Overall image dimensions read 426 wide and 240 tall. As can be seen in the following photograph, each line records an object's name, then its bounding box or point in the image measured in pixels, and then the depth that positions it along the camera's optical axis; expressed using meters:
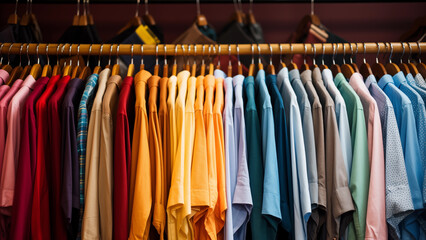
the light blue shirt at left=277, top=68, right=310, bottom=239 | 1.53
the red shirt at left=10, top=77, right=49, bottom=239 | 1.51
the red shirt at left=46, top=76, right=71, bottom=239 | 1.54
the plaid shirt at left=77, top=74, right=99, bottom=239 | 1.59
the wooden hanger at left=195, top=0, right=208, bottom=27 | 2.43
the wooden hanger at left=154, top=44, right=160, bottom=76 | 1.87
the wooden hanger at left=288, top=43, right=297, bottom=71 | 1.89
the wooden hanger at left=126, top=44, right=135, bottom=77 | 1.84
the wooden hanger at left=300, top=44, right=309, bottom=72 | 1.89
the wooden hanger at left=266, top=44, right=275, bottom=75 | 1.87
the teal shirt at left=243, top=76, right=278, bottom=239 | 1.56
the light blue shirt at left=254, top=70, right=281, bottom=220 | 1.52
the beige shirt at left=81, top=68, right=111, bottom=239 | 1.51
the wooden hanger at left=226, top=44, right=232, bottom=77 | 1.88
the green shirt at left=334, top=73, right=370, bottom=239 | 1.54
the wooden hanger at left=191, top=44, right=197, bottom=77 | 1.87
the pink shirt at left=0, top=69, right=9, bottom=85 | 1.81
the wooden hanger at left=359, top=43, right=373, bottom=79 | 1.84
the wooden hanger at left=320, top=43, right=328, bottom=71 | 1.89
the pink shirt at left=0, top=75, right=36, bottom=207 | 1.57
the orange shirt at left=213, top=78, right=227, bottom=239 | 1.55
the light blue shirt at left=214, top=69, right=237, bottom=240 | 1.54
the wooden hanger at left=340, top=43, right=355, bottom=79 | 1.84
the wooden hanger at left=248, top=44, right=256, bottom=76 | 1.89
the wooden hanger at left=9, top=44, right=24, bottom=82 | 1.84
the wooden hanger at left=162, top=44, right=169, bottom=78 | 1.86
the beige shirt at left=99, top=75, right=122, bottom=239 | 1.54
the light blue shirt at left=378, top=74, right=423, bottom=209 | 1.55
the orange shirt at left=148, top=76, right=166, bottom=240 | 1.53
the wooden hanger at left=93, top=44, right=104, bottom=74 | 1.85
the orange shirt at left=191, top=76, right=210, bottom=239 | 1.53
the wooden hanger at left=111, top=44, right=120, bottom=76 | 1.85
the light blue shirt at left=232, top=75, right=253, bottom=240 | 1.55
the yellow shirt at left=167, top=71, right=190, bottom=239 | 1.51
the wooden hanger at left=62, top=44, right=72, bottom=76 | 1.85
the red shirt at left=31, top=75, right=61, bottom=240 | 1.52
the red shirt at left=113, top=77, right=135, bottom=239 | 1.51
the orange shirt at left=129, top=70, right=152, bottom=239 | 1.50
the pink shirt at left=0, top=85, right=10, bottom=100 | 1.71
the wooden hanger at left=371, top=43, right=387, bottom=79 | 1.84
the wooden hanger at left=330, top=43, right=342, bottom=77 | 1.87
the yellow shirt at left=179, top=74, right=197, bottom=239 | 1.52
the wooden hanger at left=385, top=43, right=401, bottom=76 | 1.82
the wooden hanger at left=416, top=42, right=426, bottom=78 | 1.84
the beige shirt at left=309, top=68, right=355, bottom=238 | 1.54
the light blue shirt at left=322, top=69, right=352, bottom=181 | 1.61
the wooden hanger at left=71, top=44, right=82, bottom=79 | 1.85
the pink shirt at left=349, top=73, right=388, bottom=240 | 1.52
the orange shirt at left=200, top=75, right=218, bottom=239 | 1.54
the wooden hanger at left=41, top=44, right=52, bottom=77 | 1.85
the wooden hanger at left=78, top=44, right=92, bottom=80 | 1.84
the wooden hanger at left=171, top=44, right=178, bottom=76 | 1.87
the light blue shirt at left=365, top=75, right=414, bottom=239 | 1.51
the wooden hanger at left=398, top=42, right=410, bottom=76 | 1.84
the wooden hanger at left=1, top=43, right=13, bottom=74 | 1.89
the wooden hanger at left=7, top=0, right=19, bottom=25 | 2.26
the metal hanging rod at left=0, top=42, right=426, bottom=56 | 1.88
